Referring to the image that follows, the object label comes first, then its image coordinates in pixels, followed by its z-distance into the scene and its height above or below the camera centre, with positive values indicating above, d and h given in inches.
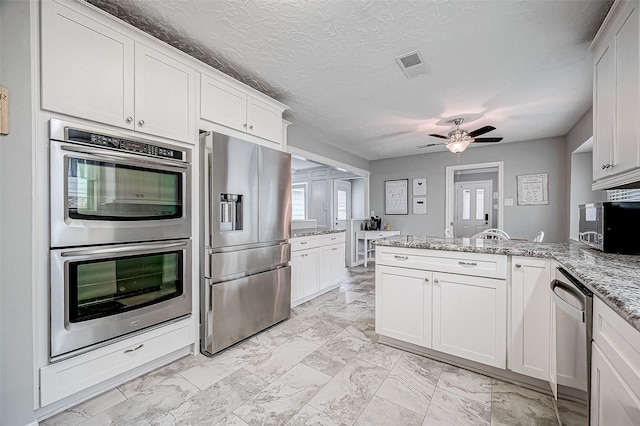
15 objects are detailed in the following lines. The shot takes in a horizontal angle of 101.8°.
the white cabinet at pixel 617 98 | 51.2 +25.6
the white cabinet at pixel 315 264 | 128.2 -29.9
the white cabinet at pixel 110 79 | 55.4 +32.6
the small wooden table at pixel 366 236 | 223.0 -22.2
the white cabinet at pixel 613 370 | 28.5 -19.7
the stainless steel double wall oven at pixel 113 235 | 56.5 -6.4
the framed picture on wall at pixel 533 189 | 177.6 +15.4
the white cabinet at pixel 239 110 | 85.0 +36.6
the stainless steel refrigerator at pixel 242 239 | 82.0 -10.4
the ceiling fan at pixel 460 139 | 131.0 +37.3
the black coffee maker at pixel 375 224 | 234.7 -12.1
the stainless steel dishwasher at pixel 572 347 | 41.0 -24.4
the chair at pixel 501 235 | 121.0 -11.4
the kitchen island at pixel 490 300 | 45.1 -23.9
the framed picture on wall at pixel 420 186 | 219.1 +21.0
